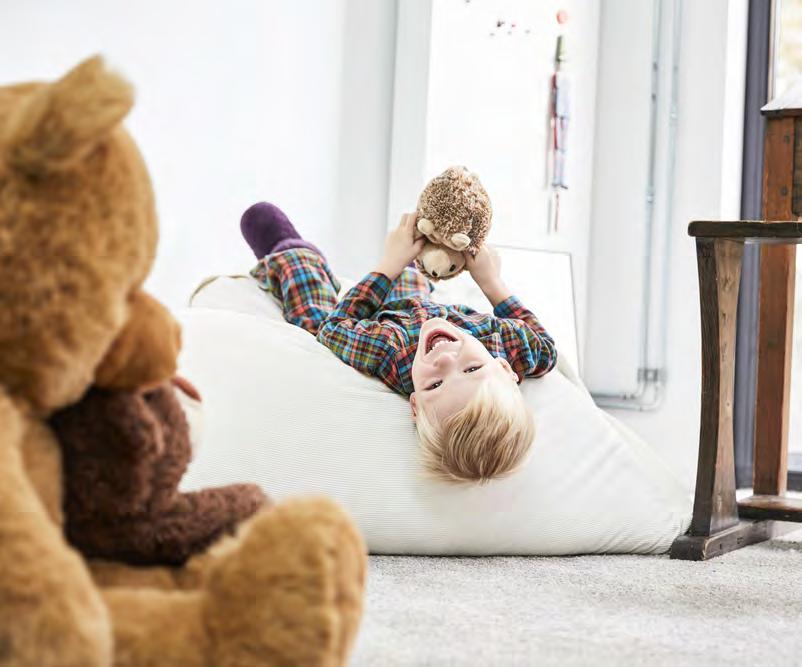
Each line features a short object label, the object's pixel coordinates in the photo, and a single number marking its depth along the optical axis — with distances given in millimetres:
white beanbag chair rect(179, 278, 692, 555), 2548
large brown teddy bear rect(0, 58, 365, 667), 1379
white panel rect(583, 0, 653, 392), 3987
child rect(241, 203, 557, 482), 2524
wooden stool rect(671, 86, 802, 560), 2701
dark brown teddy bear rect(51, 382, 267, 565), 1605
